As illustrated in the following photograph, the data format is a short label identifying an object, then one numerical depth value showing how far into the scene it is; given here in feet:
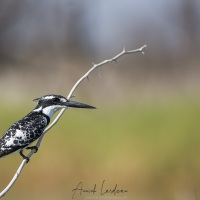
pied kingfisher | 29.43
